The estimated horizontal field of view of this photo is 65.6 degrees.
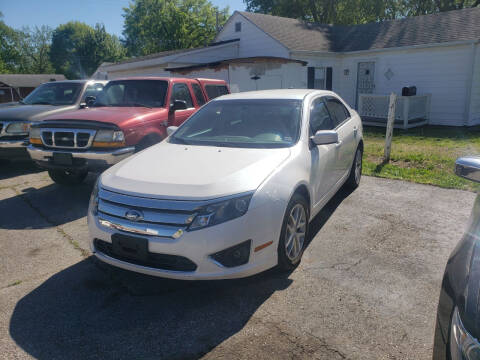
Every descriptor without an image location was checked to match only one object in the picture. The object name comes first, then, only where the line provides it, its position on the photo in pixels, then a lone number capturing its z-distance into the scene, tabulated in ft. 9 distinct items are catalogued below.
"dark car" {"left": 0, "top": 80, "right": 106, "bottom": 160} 24.71
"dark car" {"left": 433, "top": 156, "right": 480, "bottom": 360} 4.77
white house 47.26
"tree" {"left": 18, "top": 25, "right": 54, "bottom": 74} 261.24
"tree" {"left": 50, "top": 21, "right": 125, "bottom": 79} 216.33
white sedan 9.46
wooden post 26.96
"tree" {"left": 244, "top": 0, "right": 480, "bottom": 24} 106.93
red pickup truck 18.33
